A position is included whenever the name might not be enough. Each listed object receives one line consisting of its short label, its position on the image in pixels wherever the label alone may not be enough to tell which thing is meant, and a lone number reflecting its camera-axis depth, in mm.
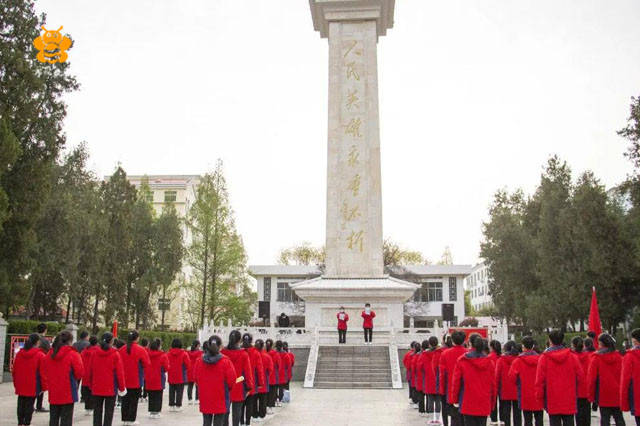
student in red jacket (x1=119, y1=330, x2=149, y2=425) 9367
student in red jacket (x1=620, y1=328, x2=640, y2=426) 6738
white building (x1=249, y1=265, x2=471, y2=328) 44219
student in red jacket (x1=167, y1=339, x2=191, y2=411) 11344
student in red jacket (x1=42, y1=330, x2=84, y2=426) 7516
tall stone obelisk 21062
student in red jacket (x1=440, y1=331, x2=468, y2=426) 7344
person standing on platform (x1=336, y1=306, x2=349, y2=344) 18219
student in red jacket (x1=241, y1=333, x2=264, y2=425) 9117
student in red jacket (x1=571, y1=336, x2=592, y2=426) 7853
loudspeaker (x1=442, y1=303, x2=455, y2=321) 21984
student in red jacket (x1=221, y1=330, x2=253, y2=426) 7523
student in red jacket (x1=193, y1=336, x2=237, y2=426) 6797
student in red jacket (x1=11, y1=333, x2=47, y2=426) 8062
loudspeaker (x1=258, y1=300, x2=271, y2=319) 22844
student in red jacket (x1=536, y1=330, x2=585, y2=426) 6637
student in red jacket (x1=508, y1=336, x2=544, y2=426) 7715
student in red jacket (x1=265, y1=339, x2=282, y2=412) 11055
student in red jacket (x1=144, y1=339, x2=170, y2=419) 10305
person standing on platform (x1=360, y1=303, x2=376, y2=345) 18219
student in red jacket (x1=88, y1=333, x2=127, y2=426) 8000
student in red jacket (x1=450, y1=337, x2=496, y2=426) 6395
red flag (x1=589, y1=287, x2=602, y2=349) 12797
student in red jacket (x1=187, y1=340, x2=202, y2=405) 11258
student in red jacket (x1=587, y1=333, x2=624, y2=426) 7410
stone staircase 16016
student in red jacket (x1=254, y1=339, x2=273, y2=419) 9906
